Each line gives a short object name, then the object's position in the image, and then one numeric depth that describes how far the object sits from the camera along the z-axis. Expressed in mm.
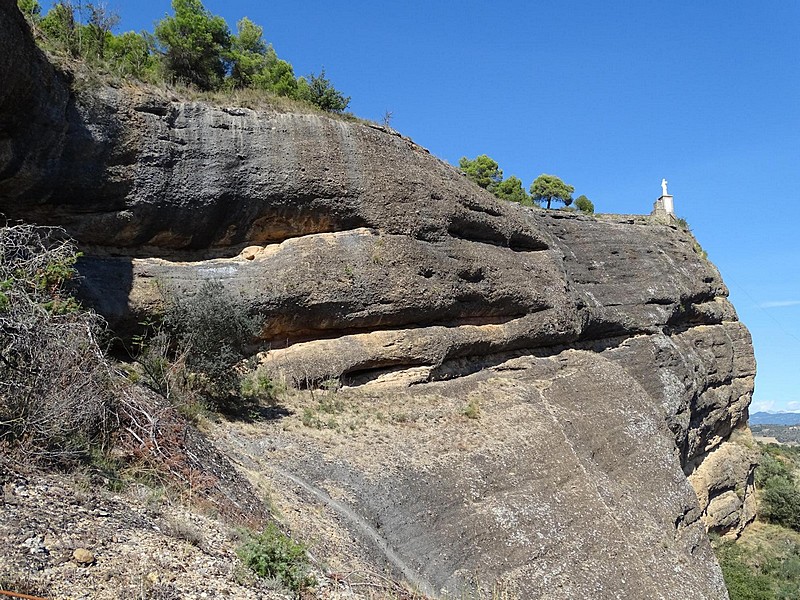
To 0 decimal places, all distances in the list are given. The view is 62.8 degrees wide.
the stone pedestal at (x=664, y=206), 28869
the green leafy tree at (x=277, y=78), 18672
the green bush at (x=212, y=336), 10703
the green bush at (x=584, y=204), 40875
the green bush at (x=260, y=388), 11617
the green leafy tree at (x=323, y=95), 16797
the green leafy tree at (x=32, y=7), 14332
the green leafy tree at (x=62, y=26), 11867
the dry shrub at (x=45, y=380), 5832
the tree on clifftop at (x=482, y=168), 38969
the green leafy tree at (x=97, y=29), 12984
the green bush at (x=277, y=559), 5293
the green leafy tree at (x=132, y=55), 12438
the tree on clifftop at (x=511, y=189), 36747
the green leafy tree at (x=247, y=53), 19781
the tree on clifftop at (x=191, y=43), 17688
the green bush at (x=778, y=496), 25812
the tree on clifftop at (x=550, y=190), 44188
